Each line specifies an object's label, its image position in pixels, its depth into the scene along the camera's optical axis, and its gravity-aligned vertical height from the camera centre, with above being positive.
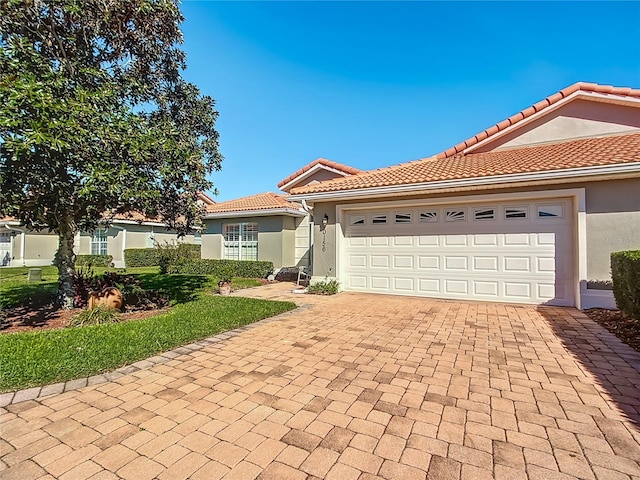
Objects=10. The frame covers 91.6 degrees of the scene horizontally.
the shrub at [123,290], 7.94 -1.22
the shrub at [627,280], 5.20 -0.60
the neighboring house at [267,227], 14.86 +0.98
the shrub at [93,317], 6.12 -1.45
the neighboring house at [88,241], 22.31 +0.37
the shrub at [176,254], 16.31 -0.44
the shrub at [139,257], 21.14 -0.75
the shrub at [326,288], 9.94 -1.33
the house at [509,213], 7.28 +0.94
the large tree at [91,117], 4.72 +2.12
